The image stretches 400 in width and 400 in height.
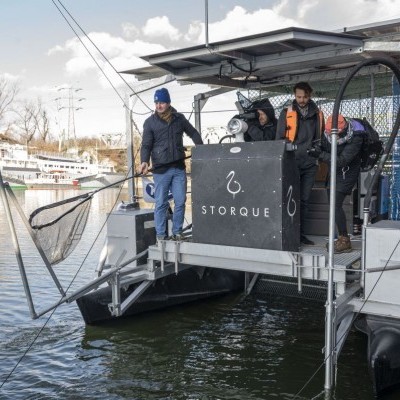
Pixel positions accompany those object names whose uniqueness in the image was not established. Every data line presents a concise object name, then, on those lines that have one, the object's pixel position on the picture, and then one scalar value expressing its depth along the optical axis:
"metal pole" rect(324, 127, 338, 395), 5.13
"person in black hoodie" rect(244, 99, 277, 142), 7.38
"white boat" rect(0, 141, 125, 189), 61.34
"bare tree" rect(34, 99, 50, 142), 89.44
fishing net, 6.11
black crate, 5.77
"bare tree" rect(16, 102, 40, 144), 87.50
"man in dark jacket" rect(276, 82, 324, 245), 6.44
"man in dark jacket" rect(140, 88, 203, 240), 7.06
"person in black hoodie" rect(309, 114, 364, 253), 5.99
